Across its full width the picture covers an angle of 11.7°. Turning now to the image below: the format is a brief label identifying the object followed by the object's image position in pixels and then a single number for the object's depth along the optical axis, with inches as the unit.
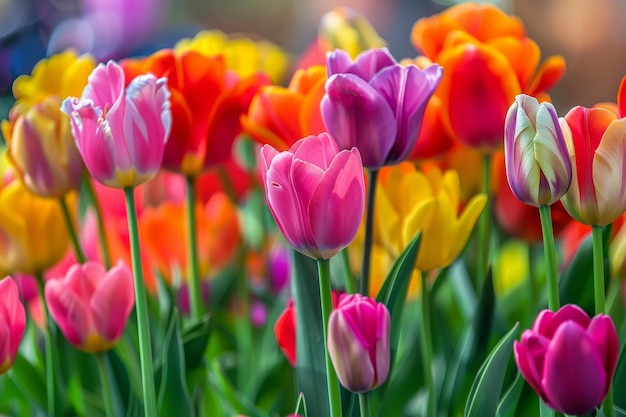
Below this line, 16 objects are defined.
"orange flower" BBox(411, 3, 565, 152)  64.1
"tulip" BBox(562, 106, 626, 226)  57.7
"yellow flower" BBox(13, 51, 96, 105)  66.5
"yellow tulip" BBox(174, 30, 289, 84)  70.1
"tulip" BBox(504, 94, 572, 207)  57.3
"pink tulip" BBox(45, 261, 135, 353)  61.8
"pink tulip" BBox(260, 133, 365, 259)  57.6
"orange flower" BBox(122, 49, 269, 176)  63.8
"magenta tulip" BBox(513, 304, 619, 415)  56.6
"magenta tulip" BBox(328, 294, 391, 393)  57.6
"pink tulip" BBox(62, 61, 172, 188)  59.6
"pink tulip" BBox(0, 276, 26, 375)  60.2
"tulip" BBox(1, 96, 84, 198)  63.4
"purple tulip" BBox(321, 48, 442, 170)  59.5
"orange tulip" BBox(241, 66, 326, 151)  62.4
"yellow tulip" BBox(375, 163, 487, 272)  62.7
